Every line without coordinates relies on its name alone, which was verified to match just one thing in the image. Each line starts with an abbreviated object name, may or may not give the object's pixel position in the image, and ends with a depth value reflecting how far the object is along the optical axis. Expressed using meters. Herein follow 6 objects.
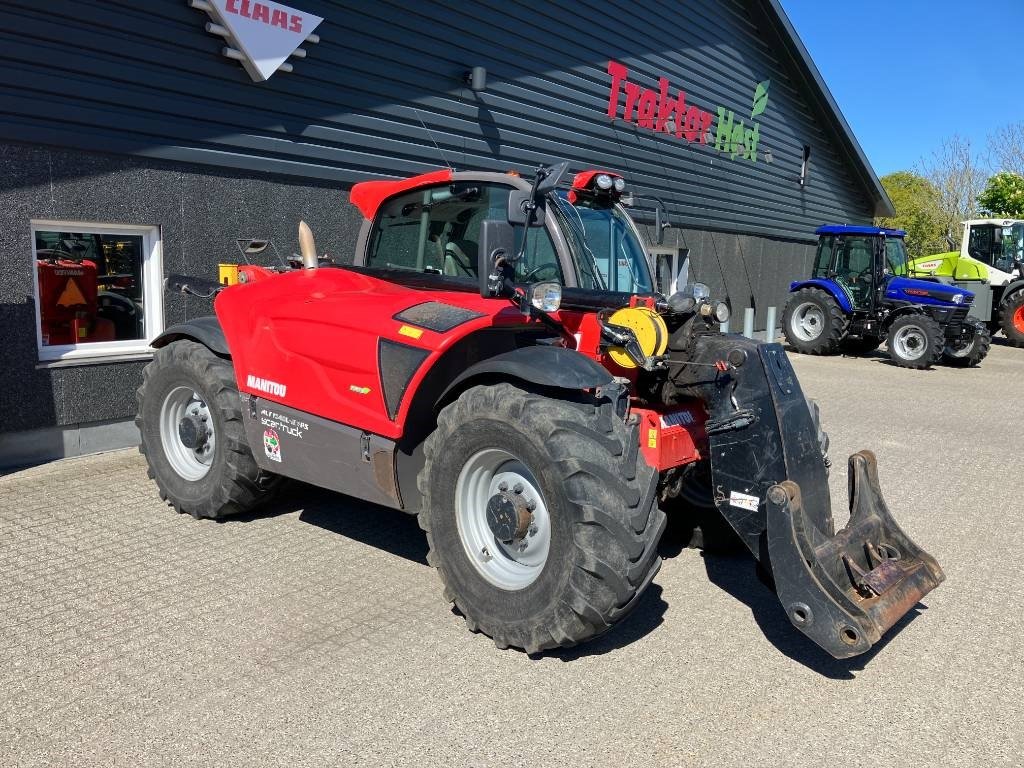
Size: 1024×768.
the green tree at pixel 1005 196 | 29.86
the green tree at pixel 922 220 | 39.91
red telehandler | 3.35
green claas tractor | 17.77
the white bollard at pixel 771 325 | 15.74
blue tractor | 14.38
